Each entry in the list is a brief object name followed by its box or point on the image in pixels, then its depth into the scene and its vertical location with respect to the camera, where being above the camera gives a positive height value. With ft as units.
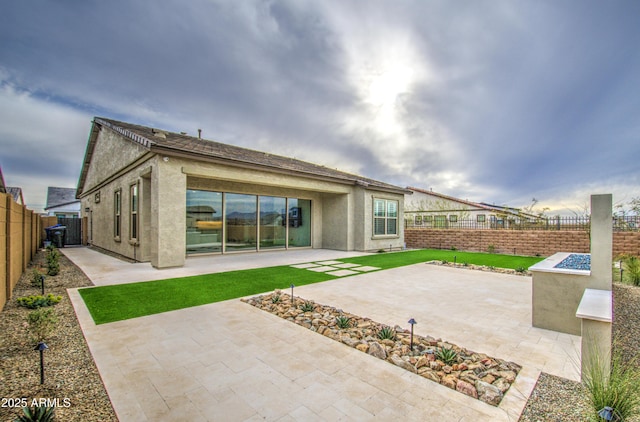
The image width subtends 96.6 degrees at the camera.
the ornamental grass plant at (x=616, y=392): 6.56 -4.30
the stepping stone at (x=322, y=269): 29.66 -6.15
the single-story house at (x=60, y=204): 104.06 +2.23
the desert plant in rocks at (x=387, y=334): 12.26 -5.35
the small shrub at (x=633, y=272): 23.71 -5.07
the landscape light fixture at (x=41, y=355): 8.46 -4.42
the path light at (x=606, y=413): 6.01 -4.29
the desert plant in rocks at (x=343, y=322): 13.64 -5.40
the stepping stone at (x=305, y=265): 31.84 -6.17
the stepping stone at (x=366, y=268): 30.48 -6.17
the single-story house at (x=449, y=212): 51.88 -0.06
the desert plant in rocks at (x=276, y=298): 17.80 -5.59
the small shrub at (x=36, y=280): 21.86 -5.59
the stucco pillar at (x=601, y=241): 11.96 -1.22
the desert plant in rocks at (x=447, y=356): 10.24 -5.30
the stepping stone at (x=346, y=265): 33.01 -6.22
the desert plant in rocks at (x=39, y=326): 11.62 -4.81
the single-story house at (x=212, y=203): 29.14 +1.20
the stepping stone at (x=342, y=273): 27.58 -6.11
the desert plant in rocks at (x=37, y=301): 16.65 -5.43
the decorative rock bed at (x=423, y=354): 8.85 -5.40
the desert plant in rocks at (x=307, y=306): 16.06 -5.52
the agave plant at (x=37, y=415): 6.58 -4.83
